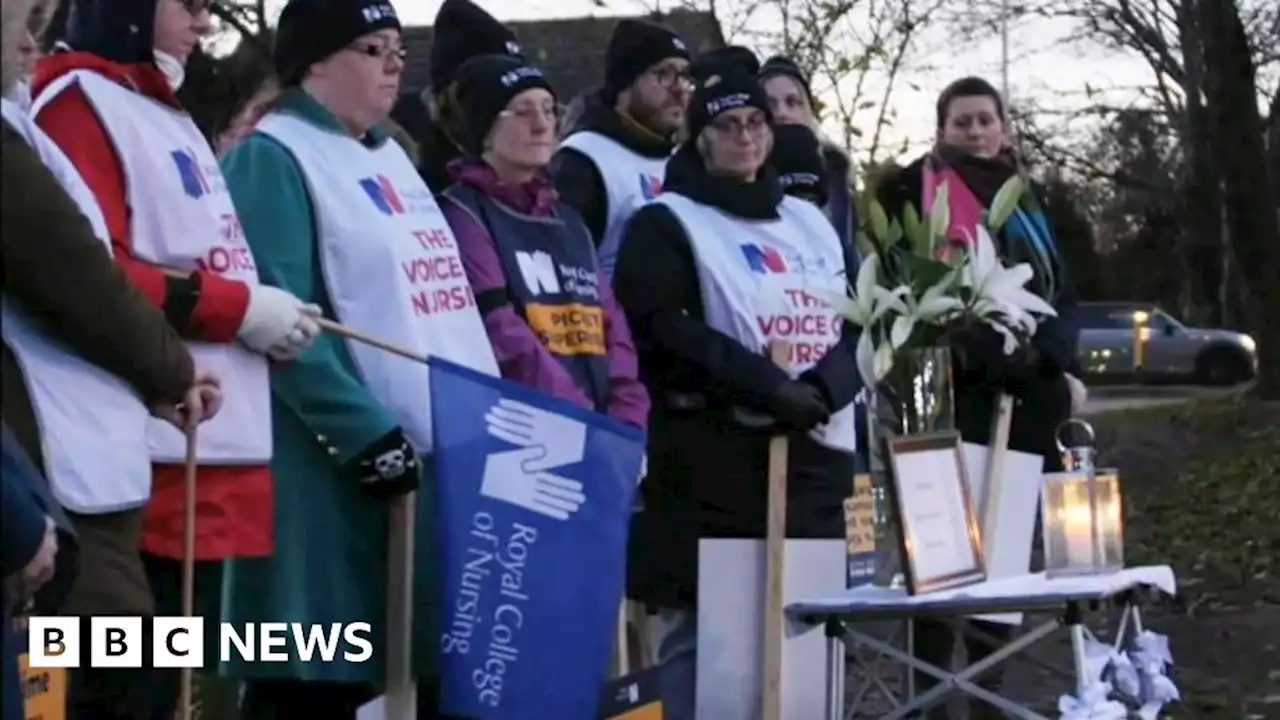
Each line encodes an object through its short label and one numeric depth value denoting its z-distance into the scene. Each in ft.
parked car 110.11
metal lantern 17.33
